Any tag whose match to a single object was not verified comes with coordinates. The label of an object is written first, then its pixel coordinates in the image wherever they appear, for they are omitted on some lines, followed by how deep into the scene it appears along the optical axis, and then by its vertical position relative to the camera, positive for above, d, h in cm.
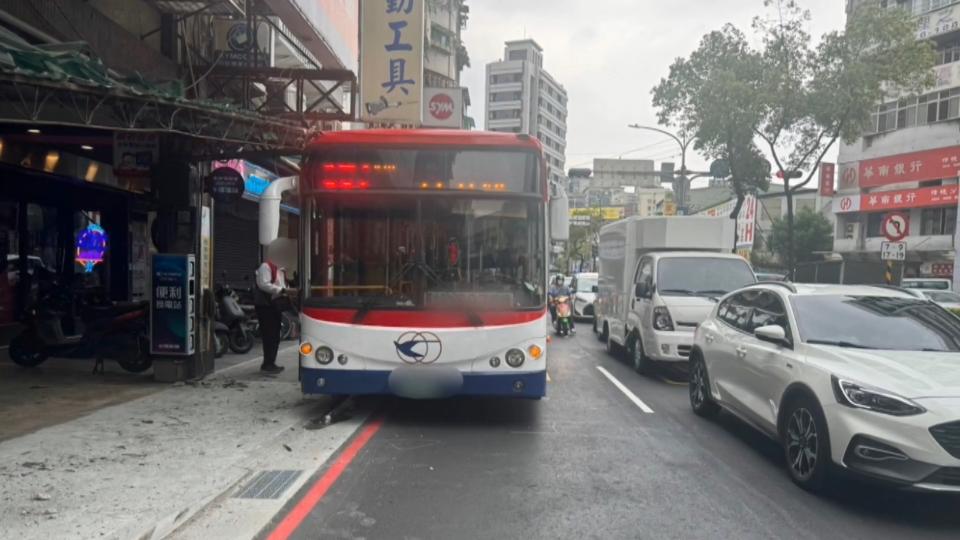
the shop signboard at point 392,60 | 1600 +424
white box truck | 1123 -44
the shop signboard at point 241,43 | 1320 +388
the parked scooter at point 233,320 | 1296 -139
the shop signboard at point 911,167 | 3631 +496
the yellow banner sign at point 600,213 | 6126 +350
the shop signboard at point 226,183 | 1009 +86
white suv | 489 -96
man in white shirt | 1007 -86
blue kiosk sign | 952 -82
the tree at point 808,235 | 4981 +147
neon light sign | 1512 -11
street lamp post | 3167 +355
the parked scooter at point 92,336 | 1006 -136
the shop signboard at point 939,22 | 3691 +1249
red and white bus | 723 -16
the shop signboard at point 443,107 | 2223 +444
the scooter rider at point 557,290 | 1884 -103
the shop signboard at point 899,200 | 3591 +323
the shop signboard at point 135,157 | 953 +113
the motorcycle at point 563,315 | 1862 -167
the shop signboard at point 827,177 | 4444 +496
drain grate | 539 -188
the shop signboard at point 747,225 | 3052 +132
